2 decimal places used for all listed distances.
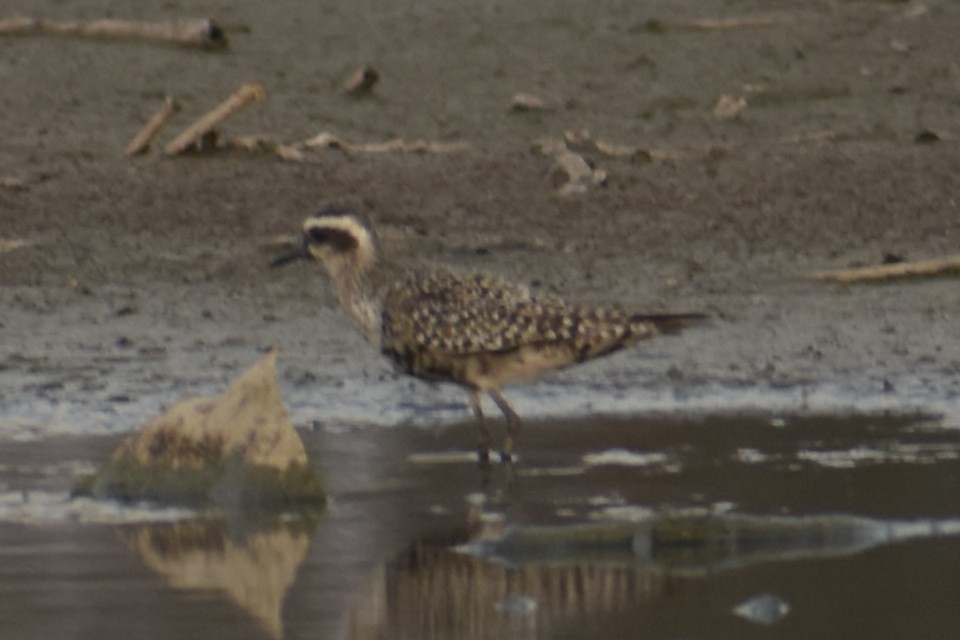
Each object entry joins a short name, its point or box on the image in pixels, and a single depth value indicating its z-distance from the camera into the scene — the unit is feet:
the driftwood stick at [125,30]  52.44
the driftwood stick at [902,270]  39.27
